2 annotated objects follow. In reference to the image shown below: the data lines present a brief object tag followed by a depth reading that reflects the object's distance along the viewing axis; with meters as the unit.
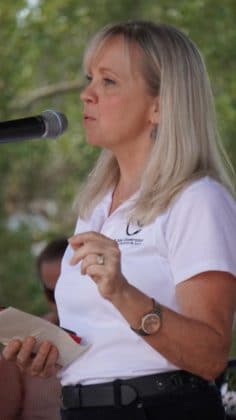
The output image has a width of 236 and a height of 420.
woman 4.97
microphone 4.96
